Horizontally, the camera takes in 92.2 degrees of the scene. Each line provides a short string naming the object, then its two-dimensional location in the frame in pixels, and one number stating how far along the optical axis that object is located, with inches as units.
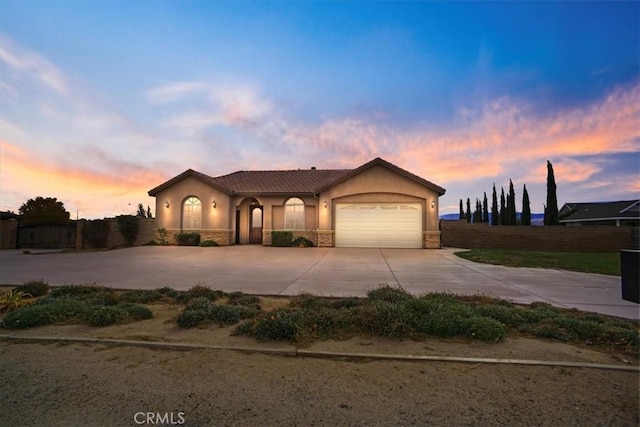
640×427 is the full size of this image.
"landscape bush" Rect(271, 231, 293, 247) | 773.3
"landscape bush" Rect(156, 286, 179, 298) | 258.5
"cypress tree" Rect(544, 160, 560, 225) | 1035.3
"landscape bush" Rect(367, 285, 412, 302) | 227.8
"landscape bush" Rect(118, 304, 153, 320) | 201.4
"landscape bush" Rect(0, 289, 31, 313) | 221.8
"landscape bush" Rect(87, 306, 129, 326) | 187.9
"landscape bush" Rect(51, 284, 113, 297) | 256.6
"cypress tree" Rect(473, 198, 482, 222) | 1704.5
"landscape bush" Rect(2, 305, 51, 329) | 184.5
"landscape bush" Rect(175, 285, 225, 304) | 244.8
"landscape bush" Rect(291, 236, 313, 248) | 765.5
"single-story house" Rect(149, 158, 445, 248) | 741.3
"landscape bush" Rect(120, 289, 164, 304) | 241.2
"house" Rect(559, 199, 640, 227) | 1353.7
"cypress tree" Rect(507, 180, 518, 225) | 1333.7
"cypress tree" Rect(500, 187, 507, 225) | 1381.6
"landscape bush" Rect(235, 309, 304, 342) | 163.0
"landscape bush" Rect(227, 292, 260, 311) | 228.4
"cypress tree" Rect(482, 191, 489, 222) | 1635.1
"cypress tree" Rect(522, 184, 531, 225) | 1275.8
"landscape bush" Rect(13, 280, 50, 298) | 264.6
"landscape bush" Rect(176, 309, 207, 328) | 186.1
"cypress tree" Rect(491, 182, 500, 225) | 1477.6
